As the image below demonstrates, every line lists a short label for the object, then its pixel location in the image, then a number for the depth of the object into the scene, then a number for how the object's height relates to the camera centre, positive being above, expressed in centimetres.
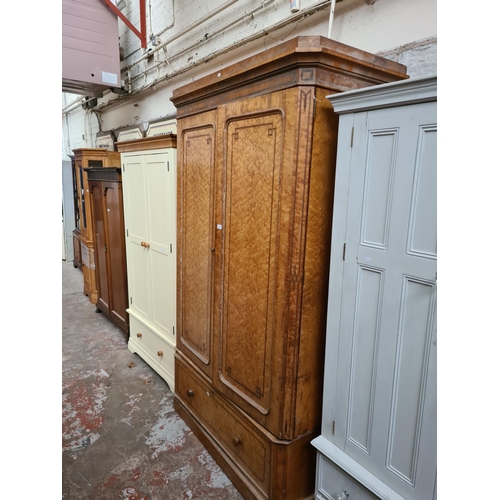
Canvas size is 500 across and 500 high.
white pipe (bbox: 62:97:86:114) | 576 +137
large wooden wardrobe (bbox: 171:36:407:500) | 141 -24
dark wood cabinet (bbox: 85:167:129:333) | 342 -58
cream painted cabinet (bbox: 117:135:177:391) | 256 -46
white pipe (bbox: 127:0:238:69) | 264 +137
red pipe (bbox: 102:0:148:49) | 360 +171
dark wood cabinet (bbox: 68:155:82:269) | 539 -62
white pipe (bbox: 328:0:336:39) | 185 +92
